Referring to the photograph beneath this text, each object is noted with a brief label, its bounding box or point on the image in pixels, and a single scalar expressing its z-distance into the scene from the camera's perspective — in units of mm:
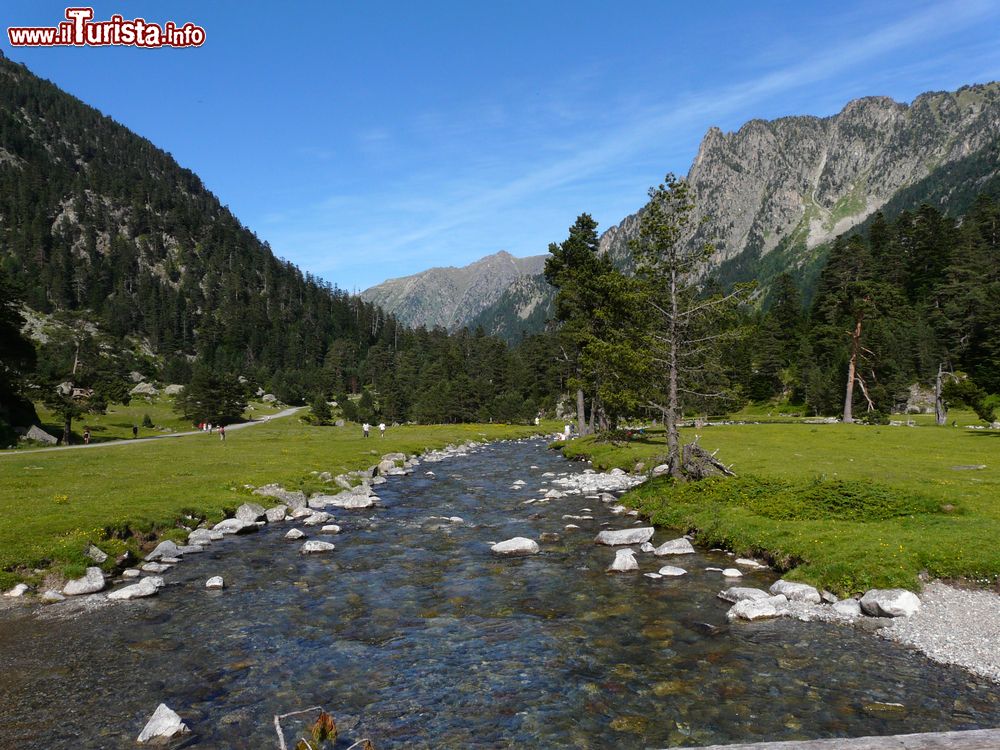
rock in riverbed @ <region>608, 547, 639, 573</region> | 20453
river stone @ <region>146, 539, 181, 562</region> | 22219
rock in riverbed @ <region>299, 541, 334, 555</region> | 23906
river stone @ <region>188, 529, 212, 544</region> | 24859
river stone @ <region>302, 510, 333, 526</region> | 29422
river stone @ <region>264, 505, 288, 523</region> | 30312
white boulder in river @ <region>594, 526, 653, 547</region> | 23969
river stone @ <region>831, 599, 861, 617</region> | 15758
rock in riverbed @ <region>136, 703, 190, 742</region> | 10375
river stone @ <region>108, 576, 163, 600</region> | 18077
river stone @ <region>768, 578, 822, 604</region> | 16719
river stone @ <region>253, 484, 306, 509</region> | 32938
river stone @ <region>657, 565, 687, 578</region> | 19750
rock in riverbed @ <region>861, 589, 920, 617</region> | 15211
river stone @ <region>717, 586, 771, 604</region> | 16797
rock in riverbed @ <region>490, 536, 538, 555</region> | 23438
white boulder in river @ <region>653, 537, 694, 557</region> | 22516
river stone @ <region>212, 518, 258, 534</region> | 27094
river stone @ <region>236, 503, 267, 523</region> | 28781
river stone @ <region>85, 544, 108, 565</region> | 20391
